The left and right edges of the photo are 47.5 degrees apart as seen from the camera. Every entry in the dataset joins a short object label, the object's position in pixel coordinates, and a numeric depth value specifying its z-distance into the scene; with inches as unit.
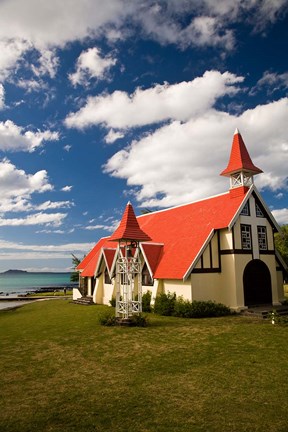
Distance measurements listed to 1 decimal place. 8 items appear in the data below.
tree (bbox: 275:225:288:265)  1632.0
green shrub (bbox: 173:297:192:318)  823.2
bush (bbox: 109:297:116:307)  1091.9
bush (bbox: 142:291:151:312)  958.5
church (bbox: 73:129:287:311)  880.3
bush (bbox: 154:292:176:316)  876.6
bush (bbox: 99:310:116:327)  733.9
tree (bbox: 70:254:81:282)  2054.6
